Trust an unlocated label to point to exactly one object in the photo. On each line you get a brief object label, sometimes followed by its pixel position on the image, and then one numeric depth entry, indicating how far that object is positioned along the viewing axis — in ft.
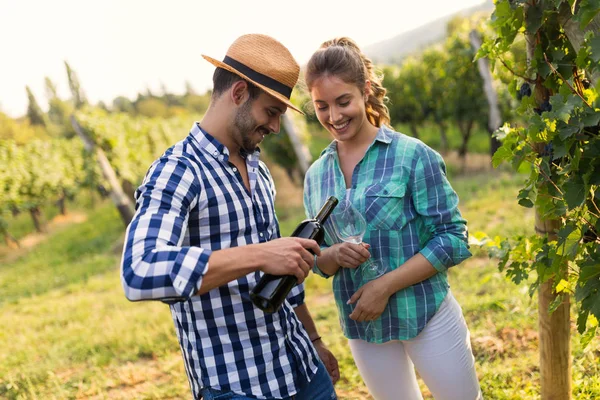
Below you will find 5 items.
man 5.15
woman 6.55
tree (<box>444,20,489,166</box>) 45.78
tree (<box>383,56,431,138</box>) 55.01
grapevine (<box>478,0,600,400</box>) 4.66
